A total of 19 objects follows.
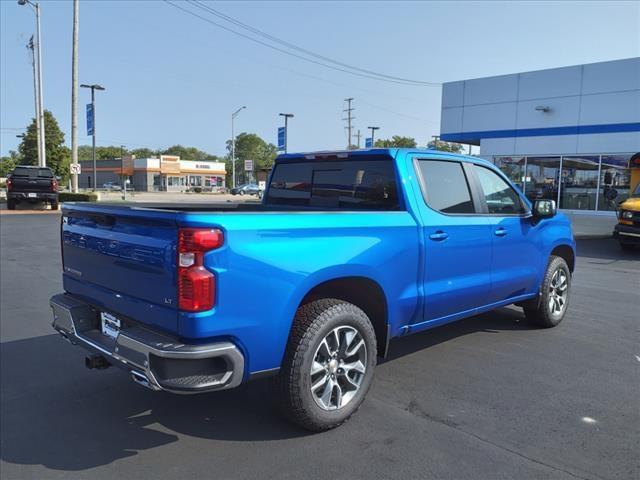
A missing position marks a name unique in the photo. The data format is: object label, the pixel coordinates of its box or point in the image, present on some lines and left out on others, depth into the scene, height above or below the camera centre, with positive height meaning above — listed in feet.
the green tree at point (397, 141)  230.79 +24.41
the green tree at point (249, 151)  422.41 +31.69
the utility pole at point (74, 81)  85.10 +16.85
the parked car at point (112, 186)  258.57 -0.51
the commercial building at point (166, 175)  268.41 +6.38
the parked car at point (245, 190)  214.69 -0.59
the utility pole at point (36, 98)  105.60 +17.72
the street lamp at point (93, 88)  120.57 +22.45
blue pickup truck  9.22 -1.80
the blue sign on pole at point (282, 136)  102.53 +10.54
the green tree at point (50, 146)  193.16 +13.98
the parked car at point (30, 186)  73.61 -0.42
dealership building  67.36 +10.07
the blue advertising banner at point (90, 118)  98.48 +12.52
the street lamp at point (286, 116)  121.60 +17.47
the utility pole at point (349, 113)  226.79 +34.21
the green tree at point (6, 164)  302.86 +10.57
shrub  80.86 -2.01
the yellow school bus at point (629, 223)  39.52 -1.82
